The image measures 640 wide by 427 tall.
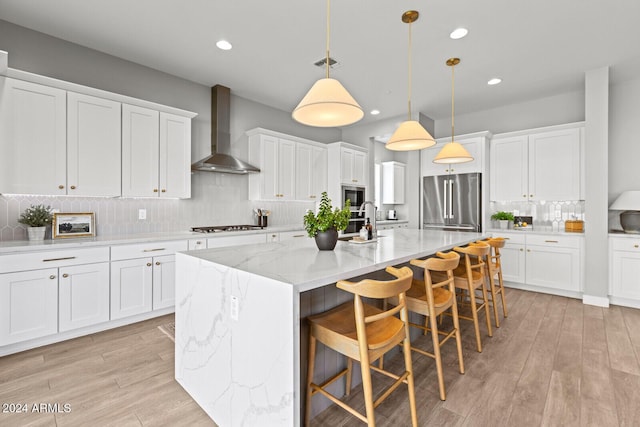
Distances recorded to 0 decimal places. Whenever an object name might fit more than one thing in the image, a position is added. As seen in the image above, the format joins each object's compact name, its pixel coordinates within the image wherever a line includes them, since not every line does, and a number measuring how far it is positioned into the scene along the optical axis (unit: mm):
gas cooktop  3924
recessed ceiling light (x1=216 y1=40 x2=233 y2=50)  3195
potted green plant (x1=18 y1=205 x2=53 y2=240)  2801
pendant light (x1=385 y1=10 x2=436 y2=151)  2753
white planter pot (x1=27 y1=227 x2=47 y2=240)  2804
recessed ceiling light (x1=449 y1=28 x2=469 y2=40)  2953
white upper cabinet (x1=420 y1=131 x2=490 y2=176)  4852
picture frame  2992
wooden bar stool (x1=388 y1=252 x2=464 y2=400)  1956
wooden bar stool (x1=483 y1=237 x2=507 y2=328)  3051
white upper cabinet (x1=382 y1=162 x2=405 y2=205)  6750
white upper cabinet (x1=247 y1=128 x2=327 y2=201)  4688
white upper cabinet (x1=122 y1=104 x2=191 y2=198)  3334
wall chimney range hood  4203
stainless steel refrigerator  4887
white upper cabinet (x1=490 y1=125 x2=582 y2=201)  4297
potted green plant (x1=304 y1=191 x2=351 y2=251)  2207
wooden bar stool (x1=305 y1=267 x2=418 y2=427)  1381
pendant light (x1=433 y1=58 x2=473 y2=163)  3326
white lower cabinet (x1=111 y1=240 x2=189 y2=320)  2996
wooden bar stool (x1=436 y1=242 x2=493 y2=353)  2529
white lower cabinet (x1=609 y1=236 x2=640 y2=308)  3637
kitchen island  1349
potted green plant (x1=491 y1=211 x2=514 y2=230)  4805
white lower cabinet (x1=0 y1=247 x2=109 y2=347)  2447
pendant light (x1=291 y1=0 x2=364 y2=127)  1887
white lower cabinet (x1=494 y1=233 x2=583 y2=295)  4062
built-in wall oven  5600
